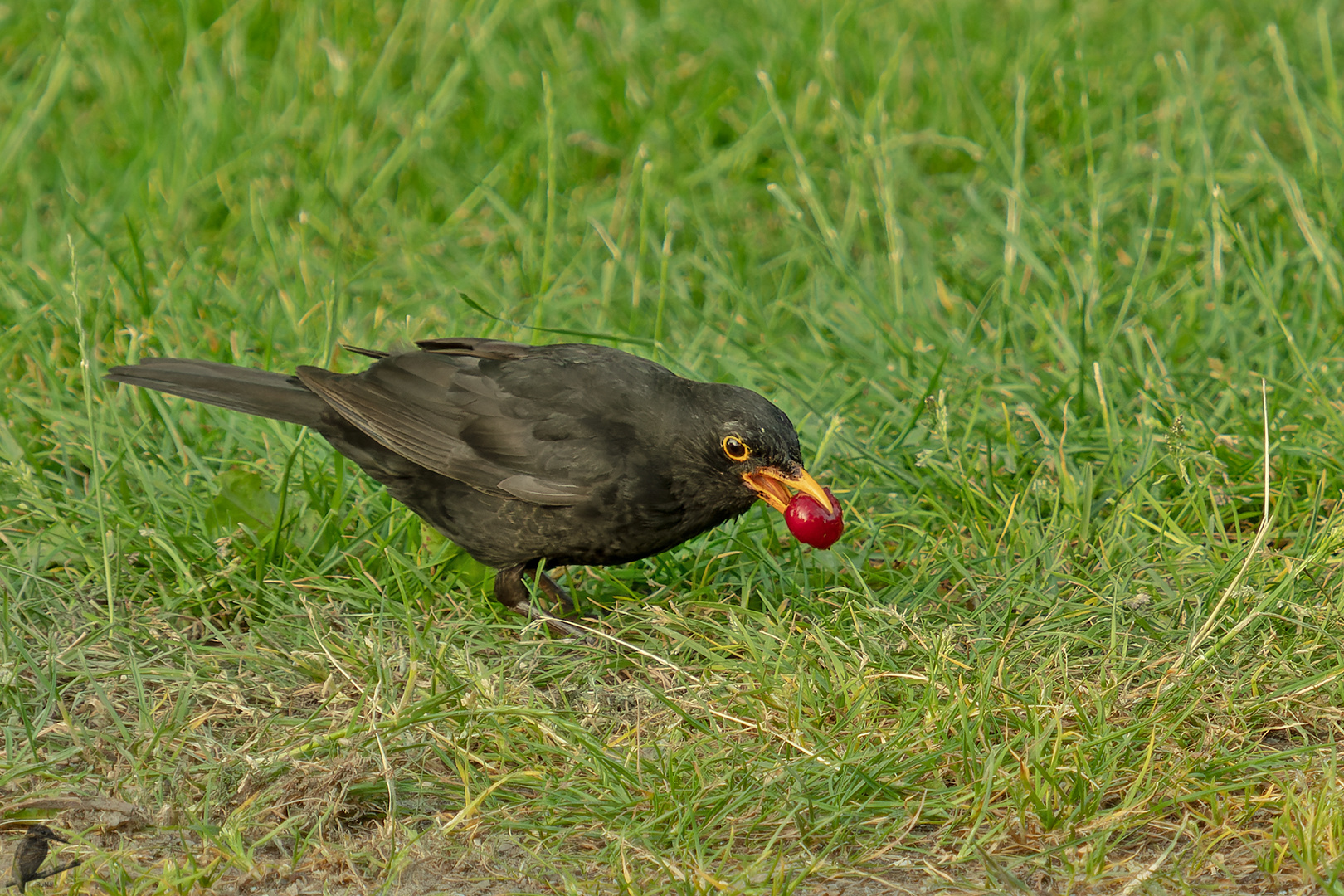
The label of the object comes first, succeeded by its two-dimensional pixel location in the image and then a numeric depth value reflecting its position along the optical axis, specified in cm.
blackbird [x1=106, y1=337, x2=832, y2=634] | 815
